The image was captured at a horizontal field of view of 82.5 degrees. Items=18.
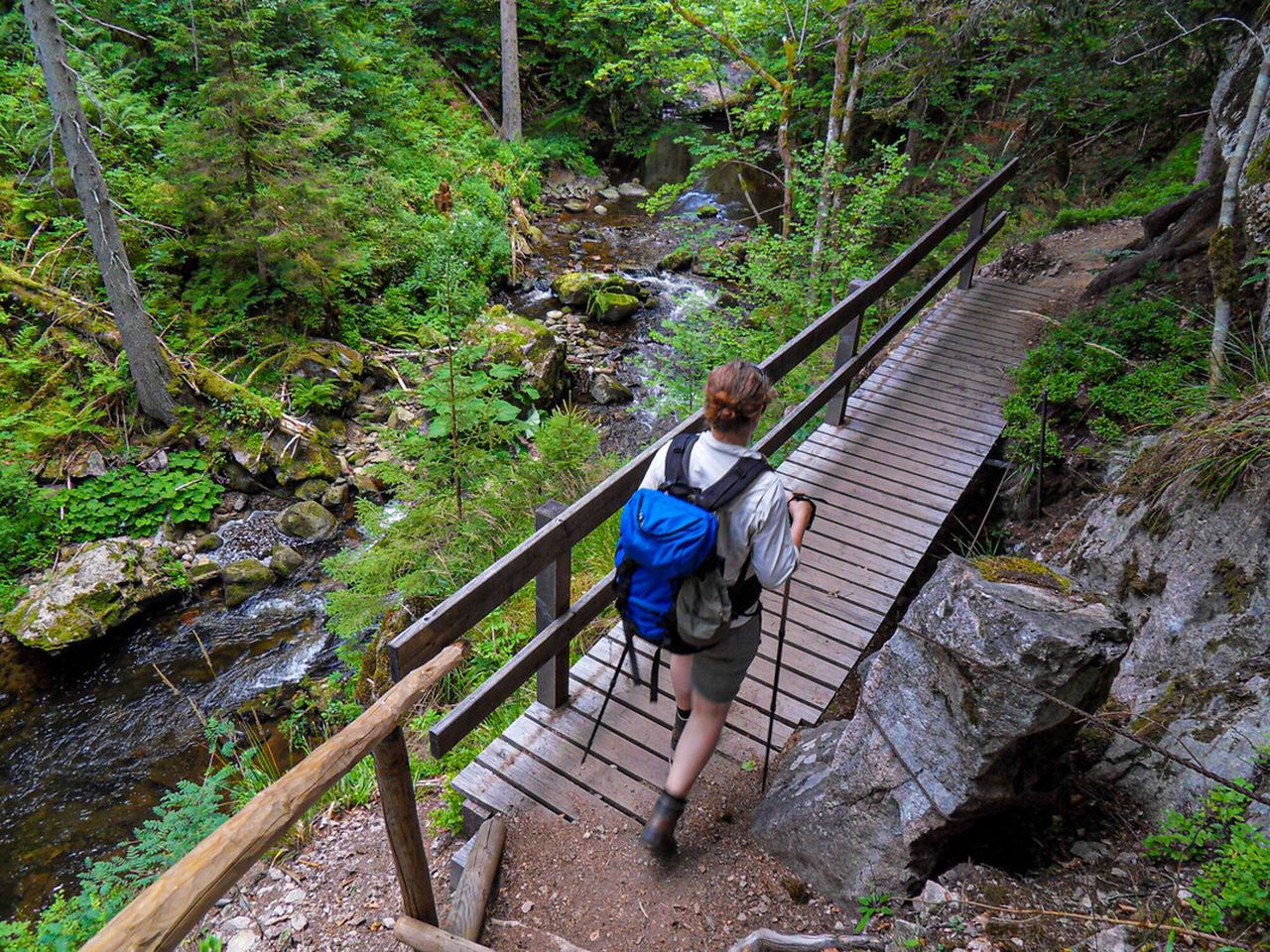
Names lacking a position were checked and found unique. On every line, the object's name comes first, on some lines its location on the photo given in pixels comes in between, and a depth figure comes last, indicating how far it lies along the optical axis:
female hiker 2.87
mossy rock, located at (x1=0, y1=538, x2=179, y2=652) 7.69
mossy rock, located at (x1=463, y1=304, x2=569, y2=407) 11.88
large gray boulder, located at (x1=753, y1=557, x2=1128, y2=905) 2.67
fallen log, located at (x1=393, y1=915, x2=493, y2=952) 2.80
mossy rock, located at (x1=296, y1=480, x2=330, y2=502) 10.06
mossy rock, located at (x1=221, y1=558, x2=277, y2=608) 8.73
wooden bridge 2.32
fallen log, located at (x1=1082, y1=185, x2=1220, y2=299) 7.32
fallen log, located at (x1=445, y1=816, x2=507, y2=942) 3.02
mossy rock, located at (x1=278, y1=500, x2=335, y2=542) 9.64
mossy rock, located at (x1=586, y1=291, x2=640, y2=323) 14.74
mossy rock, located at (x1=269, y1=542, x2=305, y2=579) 9.05
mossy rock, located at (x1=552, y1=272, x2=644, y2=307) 15.23
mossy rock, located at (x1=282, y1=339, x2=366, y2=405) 11.38
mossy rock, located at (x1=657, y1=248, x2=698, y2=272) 16.84
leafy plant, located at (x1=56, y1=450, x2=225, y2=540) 8.98
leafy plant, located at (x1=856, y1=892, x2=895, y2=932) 2.87
